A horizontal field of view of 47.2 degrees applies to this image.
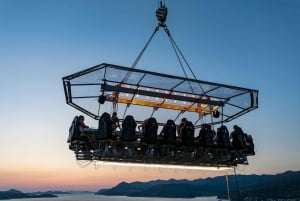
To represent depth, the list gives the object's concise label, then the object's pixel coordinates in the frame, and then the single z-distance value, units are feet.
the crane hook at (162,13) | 43.16
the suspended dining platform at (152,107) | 33.55
